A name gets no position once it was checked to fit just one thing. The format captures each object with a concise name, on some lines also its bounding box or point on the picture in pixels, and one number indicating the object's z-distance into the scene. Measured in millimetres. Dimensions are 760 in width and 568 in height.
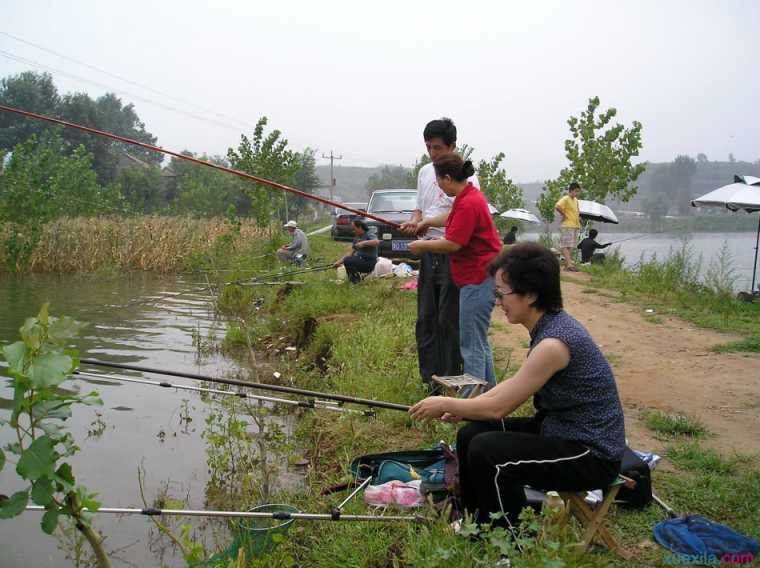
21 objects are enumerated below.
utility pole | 55919
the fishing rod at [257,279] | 11355
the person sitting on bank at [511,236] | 17219
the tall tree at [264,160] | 20625
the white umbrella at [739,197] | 11586
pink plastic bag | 3604
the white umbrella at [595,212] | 16391
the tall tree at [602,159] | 19344
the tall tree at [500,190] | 26859
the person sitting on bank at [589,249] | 16156
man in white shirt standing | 5047
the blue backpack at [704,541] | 3049
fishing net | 3500
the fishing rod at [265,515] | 3078
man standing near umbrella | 13969
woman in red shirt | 4516
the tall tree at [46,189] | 17484
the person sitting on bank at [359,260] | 11445
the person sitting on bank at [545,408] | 2953
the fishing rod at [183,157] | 5477
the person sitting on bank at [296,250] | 14805
